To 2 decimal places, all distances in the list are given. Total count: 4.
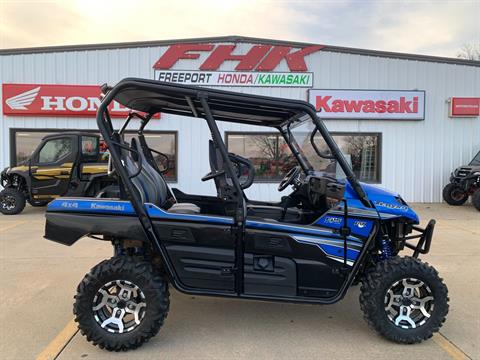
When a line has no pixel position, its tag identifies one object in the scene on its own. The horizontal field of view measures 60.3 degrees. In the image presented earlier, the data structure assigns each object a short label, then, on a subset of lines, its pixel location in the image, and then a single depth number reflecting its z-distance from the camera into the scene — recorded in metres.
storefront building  12.09
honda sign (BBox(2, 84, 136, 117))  11.98
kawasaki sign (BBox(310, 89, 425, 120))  12.41
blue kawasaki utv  3.20
